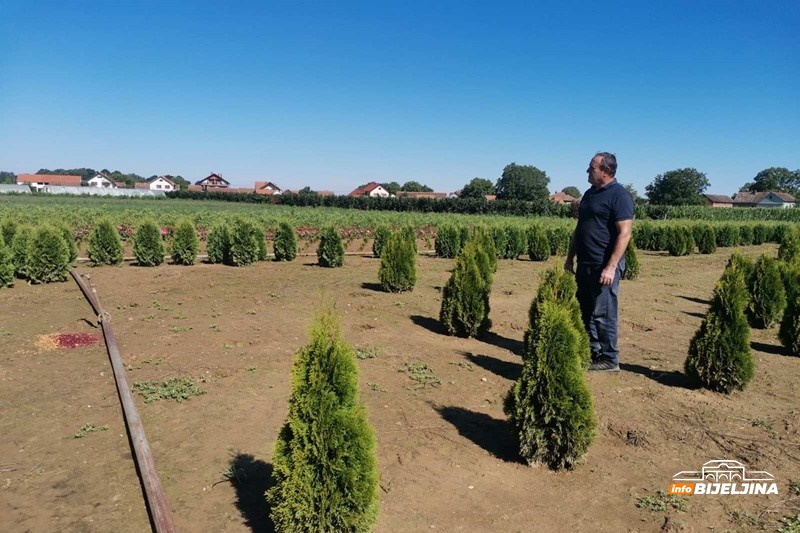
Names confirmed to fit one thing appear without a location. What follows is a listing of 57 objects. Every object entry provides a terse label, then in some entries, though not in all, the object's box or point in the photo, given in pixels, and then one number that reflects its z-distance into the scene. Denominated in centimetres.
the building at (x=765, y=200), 10494
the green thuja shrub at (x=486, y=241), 953
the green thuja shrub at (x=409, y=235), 1233
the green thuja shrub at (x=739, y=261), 589
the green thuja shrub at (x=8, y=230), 1266
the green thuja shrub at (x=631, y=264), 1520
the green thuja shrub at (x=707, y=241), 2539
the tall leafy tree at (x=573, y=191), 12766
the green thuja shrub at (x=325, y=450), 286
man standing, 578
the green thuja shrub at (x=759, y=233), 3262
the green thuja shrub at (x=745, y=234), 3153
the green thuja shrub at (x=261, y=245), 1563
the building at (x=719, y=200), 11427
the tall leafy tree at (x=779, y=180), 12869
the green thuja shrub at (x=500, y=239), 2042
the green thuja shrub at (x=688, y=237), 2411
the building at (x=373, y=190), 11631
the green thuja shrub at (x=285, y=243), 1628
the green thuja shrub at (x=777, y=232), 3416
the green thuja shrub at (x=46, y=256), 1137
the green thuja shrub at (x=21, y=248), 1166
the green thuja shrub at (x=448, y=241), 1991
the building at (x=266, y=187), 12025
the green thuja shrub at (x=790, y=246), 1384
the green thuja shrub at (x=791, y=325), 740
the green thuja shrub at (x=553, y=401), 391
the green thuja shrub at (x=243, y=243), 1481
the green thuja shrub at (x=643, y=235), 2778
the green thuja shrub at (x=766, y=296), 908
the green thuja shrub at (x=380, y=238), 1819
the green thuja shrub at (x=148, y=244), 1391
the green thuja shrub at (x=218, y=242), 1505
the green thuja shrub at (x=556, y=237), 2189
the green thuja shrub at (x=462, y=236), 2000
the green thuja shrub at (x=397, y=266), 1106
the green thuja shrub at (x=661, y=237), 2686
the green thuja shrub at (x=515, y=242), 2089
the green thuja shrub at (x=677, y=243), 2389
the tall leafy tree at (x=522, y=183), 9869
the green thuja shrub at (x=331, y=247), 1507
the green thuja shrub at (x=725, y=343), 558
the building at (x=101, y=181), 11556
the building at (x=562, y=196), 11588
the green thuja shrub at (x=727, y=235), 2981
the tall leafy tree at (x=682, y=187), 9994
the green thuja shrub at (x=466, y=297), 764
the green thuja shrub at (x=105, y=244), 1354
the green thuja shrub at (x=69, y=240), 1316
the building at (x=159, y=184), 12671
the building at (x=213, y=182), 11825
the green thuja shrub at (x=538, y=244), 2036
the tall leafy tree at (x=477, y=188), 9192
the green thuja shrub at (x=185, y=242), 1445
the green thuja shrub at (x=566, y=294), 513
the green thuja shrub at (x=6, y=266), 1092
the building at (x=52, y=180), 11419
